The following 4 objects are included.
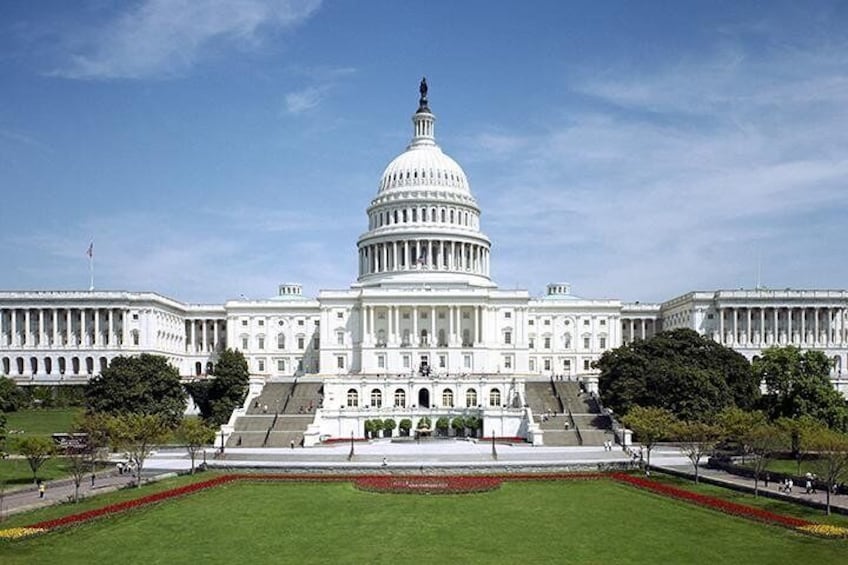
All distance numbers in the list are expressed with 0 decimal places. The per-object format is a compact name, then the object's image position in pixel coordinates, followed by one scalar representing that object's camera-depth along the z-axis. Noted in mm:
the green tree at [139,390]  90000
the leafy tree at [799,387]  77938
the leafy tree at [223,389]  98806
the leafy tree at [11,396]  105250
